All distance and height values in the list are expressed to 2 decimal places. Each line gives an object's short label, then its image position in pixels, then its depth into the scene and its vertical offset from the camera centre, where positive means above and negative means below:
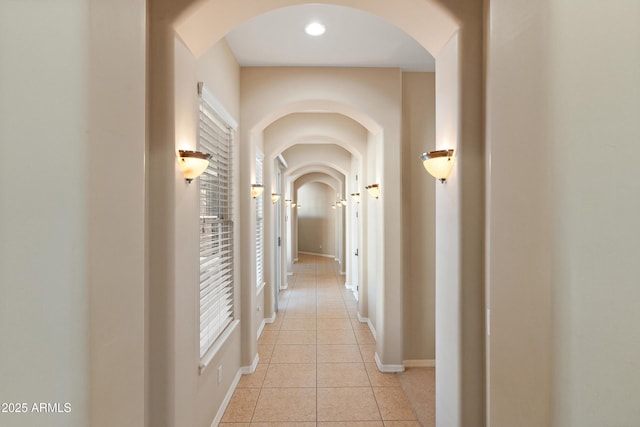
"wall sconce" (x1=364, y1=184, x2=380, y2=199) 4.36 +0.28
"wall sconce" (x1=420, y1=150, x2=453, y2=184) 2.22 +0.32
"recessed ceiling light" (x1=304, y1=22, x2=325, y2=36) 3.14 +1.68
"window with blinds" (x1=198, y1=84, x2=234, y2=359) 2.79 -0.16
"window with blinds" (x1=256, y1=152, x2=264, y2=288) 5.23 -0.22
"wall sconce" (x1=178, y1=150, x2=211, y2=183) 2.12 +0.31
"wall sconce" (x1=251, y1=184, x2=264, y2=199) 4.15 +0.28
